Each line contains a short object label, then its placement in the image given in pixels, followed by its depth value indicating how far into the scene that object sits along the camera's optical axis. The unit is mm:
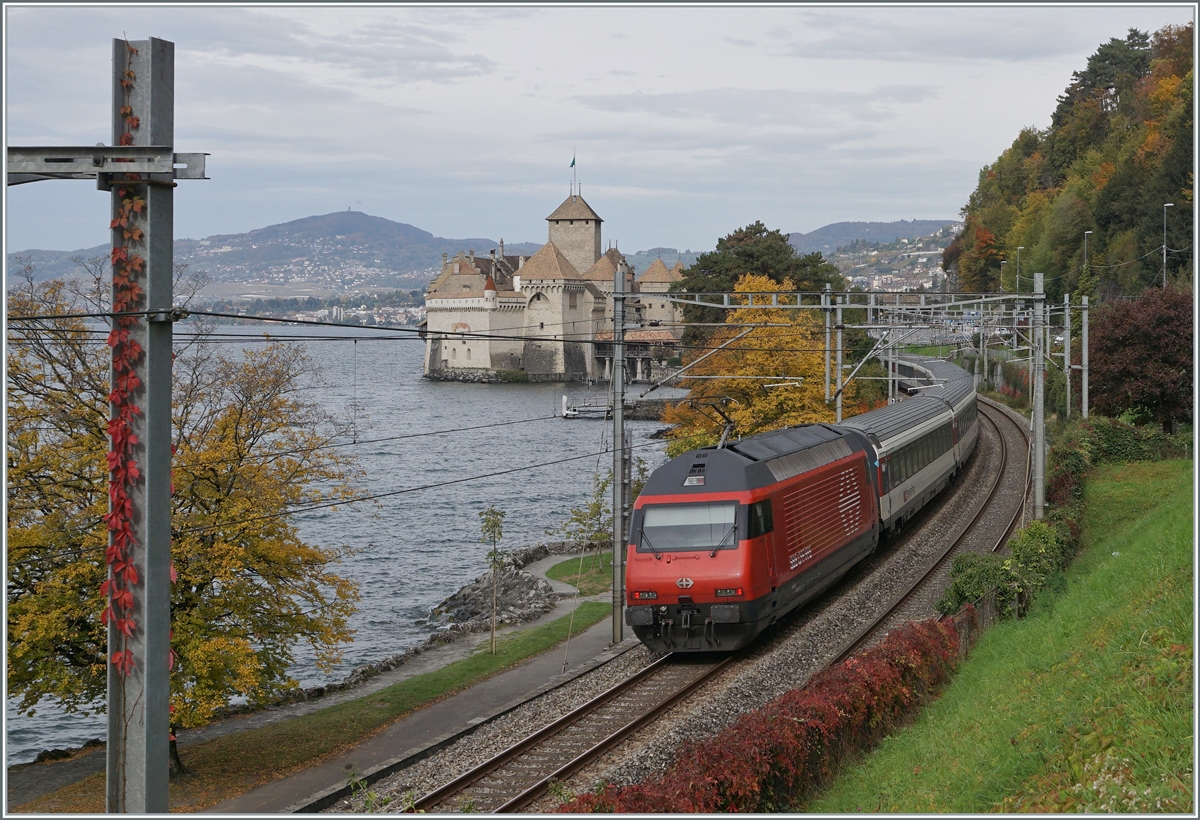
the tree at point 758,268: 77500
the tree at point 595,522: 38031
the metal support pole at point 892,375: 48262
